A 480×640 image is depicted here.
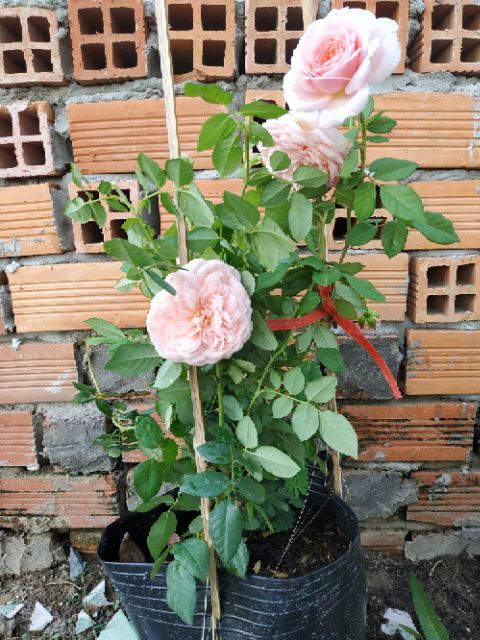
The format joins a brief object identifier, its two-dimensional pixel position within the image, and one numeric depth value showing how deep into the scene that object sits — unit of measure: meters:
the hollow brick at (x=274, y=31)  0.93
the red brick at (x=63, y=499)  1.15
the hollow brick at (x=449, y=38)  0.94
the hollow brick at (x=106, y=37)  0.94
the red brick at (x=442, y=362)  1.04
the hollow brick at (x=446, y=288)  1.01
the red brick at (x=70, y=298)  1.03
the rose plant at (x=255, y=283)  0.50
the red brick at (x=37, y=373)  1.07
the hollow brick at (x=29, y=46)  0.94
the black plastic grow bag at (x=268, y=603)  0.65
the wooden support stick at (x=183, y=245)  0.53
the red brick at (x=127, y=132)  0.97
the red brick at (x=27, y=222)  1.01
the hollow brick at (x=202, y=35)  0.94
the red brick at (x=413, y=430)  1.08
